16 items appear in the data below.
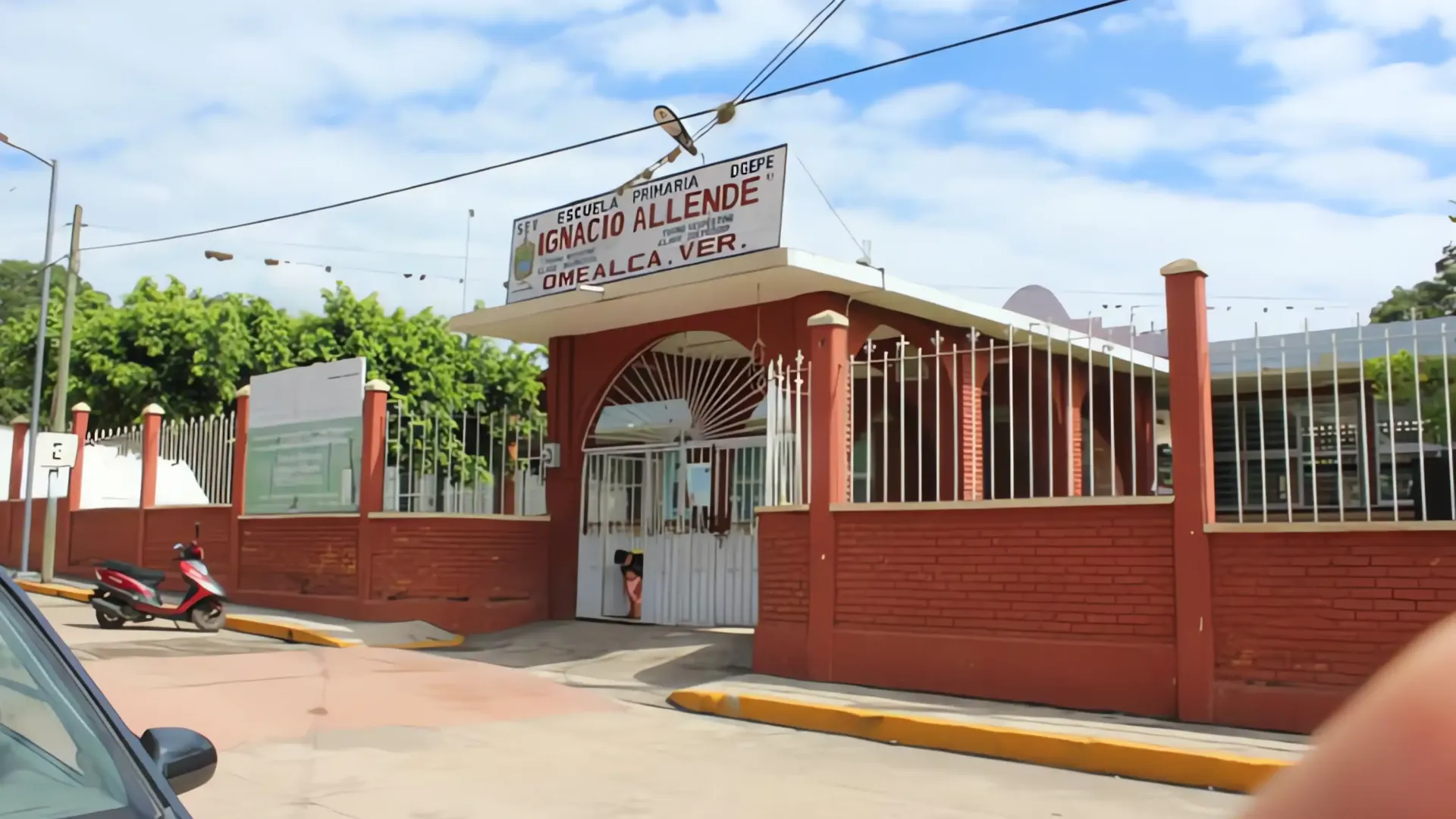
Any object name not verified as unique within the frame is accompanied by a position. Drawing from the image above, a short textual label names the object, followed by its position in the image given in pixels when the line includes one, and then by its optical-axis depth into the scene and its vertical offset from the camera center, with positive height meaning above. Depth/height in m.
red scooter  13.39 -0.65
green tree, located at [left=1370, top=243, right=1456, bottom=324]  29.69 +6.64
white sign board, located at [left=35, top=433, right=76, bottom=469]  17.77 +1.27
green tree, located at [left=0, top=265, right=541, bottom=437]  24.36 +3.84
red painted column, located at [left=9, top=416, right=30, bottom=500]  21.94 +1.52
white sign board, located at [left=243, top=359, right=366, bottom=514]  14.83 +1.26
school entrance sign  11.61 +3.25
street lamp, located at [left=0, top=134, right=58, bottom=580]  19.02 +2.18
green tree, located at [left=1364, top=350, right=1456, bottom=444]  8.77 +1.25
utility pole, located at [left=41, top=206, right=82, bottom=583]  18.59 +2.28
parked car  2.47 -0.45
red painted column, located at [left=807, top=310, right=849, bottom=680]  9.91 +0.71
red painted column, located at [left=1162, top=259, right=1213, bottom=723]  8.04 +0.47
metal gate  12.84 +0.17
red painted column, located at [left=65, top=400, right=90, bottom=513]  20.69 +1.33
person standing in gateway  13.84 -0.38
